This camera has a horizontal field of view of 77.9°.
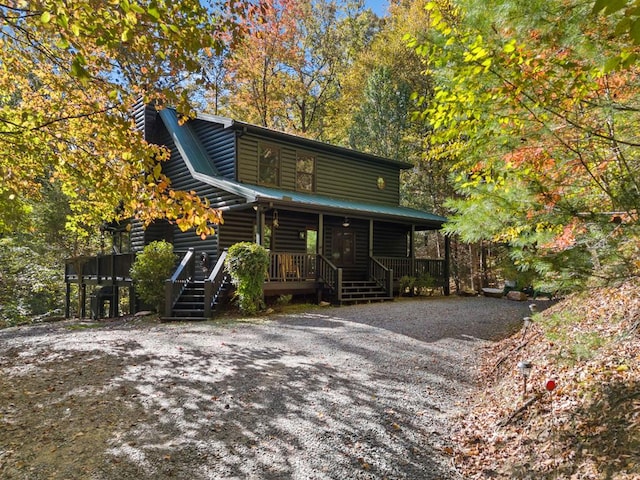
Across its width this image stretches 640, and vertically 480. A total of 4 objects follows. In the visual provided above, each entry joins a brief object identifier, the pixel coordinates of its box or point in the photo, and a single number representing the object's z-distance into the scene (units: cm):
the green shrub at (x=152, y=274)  1160
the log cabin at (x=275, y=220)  1206
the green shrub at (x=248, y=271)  1037
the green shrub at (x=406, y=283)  1549
